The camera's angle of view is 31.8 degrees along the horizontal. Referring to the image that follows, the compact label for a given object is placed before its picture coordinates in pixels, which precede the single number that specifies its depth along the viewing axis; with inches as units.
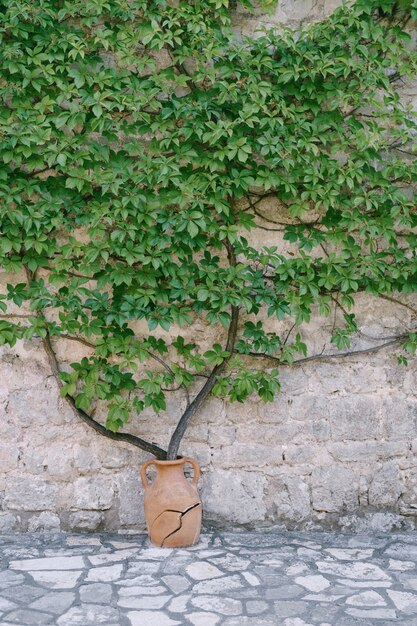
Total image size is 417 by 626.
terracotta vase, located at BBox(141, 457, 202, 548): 137.6
